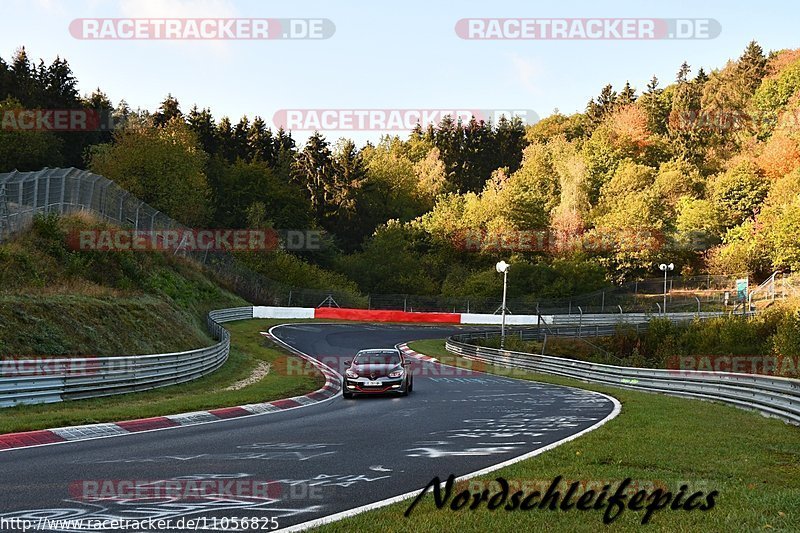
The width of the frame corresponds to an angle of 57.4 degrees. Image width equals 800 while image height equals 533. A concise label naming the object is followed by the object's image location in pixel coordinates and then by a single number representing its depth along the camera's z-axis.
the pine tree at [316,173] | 107.12
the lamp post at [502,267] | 38.75
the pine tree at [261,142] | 112.81
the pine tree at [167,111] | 109.81
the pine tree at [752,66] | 121.03
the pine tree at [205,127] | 108.50
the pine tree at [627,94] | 134.12
